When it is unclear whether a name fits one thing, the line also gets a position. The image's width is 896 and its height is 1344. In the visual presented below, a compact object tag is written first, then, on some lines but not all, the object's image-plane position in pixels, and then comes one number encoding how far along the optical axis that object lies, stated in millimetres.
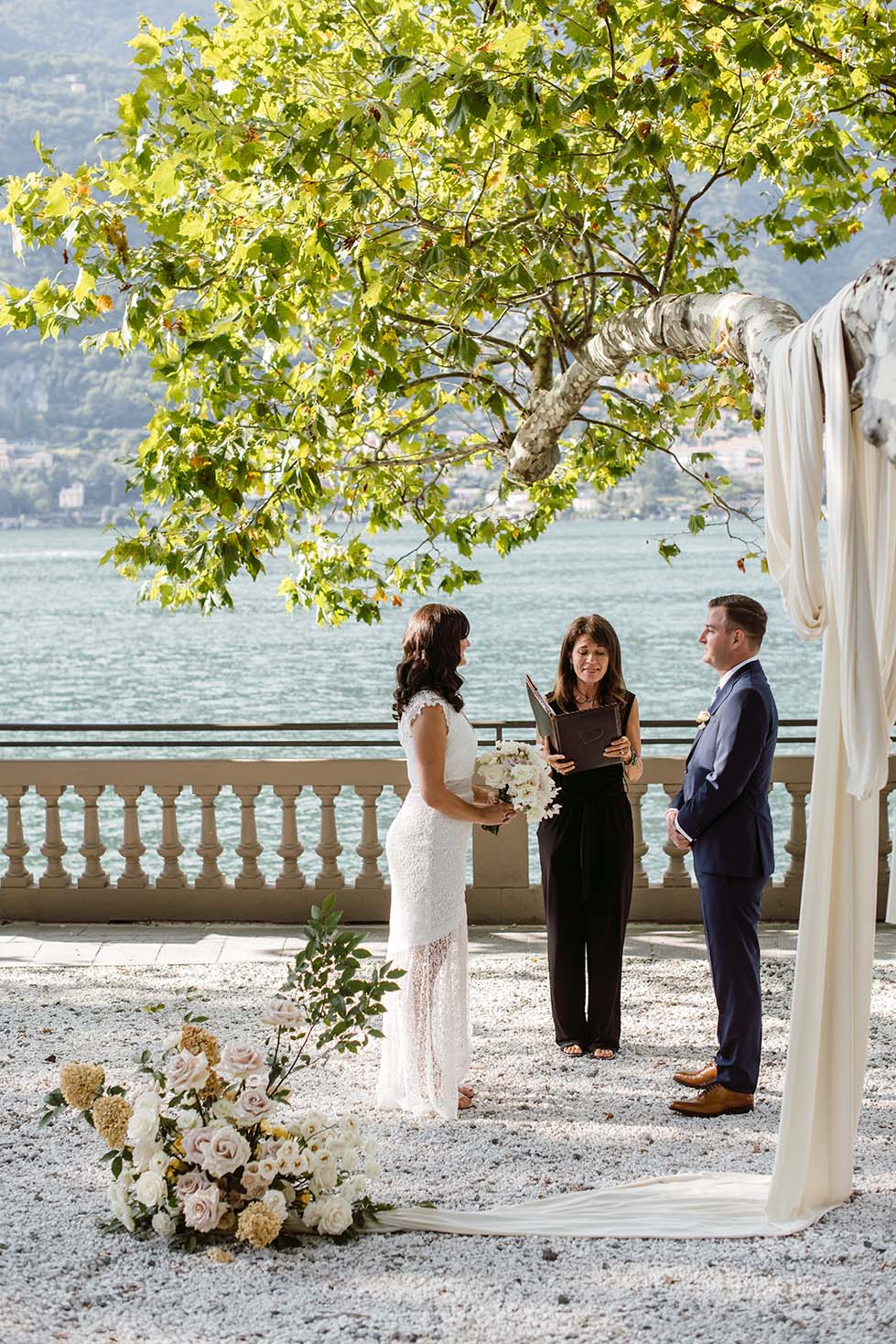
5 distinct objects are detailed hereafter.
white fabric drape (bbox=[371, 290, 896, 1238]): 3484
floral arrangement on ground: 3637
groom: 4707
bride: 4785
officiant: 5344
